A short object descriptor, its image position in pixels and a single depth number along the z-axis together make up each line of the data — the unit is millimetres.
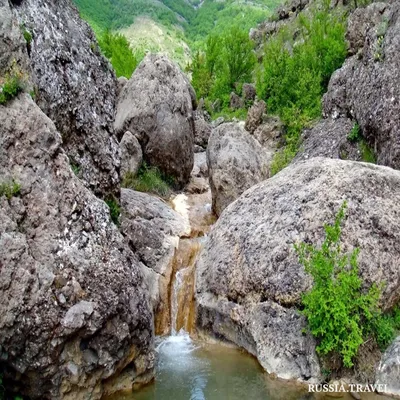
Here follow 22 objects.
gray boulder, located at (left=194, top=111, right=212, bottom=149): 31194
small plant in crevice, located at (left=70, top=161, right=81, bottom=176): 12368
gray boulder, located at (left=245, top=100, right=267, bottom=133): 30250
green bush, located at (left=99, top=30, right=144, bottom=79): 41406
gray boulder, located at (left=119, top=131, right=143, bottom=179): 20297
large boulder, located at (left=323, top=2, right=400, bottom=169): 17641
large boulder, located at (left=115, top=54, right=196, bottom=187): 21406
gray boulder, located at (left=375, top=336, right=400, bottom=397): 10117
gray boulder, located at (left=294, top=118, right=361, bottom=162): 20195
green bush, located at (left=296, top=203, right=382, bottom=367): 10281
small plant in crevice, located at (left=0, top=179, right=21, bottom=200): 9328
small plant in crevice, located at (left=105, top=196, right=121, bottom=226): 13281
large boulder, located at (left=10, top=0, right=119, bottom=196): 11797
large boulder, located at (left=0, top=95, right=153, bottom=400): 8891
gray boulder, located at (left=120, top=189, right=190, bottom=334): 13883
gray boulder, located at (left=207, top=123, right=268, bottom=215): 18266
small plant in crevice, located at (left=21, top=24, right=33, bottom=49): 11312
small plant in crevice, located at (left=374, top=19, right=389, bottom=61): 19359
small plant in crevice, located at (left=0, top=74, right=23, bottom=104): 9797
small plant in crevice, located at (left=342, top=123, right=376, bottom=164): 19291
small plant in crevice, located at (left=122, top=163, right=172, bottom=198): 20062
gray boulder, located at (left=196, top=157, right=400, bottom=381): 11289
